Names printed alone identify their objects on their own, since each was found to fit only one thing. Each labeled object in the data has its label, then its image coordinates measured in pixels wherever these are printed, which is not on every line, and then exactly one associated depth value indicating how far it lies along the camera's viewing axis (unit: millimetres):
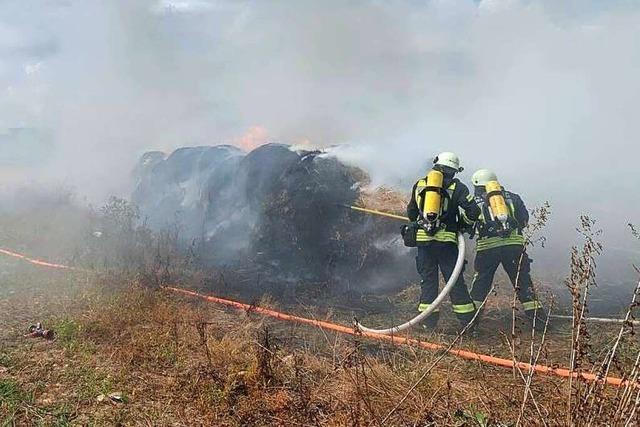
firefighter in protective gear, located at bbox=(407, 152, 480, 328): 5770
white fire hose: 5496
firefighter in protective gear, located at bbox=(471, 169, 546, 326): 5969
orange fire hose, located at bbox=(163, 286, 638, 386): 4305
